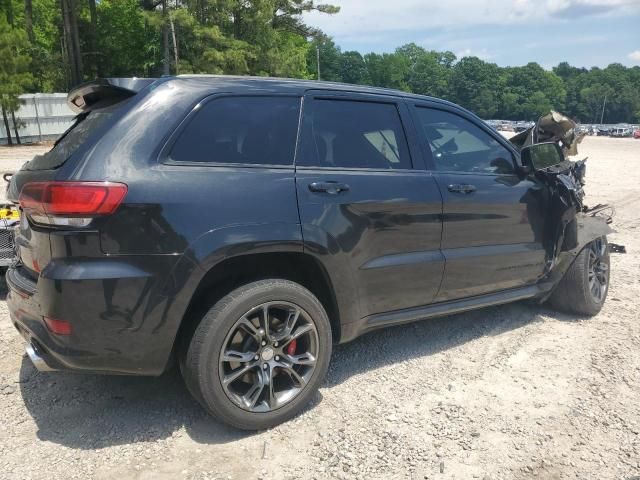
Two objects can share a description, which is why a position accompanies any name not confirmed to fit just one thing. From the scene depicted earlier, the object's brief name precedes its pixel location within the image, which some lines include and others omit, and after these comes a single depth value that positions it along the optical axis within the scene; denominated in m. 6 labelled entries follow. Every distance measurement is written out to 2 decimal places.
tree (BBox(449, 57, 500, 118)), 135.50
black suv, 2.56
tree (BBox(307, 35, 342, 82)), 99.62
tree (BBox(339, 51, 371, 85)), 109.25
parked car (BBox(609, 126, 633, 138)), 72.94
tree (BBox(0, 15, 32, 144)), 24.29
